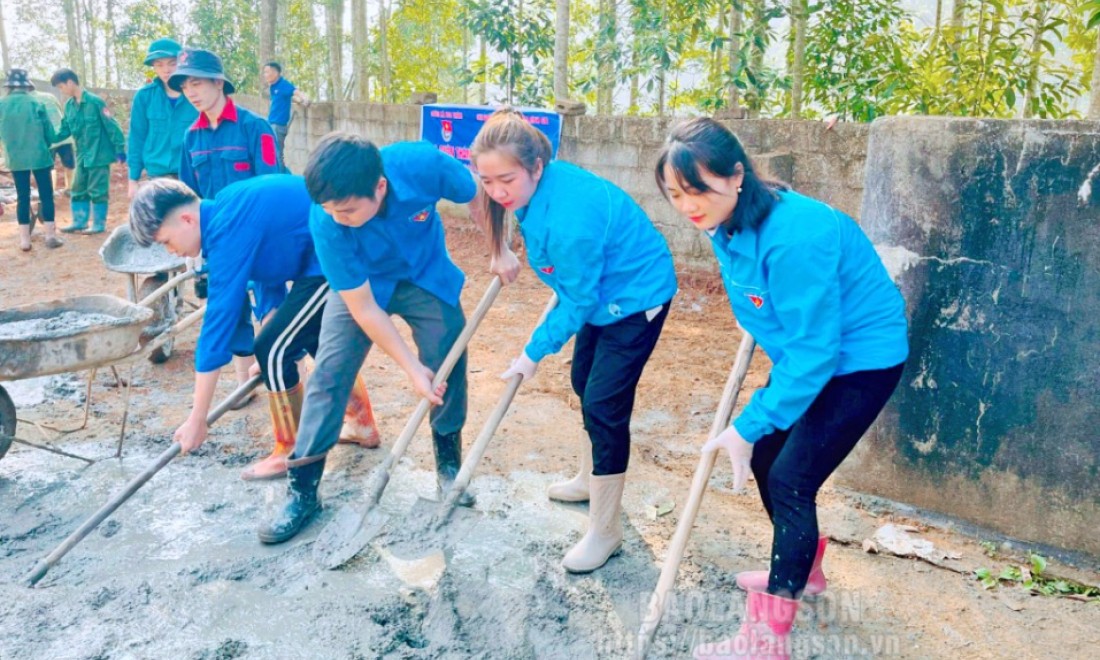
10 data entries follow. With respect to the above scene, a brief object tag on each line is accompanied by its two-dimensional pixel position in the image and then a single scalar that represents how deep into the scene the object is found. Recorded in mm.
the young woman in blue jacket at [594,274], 2660
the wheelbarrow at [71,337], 3420
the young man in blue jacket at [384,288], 2959
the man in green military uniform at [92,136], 9406
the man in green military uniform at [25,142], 8977
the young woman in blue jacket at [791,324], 2156
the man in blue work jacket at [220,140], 4547
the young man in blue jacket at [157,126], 5738
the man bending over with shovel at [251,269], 3119
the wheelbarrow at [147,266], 5008
